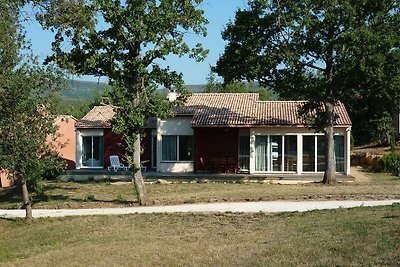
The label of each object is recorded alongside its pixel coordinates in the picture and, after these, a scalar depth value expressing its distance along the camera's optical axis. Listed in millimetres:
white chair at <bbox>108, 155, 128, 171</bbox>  35594
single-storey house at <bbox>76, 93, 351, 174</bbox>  32969
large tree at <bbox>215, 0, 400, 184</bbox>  24016
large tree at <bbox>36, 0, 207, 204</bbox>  17484
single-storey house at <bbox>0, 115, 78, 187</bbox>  16547
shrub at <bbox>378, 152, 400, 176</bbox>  32906
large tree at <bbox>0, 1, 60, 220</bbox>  15484
